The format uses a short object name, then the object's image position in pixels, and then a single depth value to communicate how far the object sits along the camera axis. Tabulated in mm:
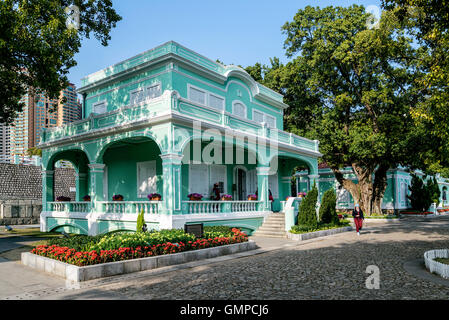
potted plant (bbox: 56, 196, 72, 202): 19391
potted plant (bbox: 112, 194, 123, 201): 17673
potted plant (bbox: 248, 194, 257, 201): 18844
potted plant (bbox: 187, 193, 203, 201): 15766
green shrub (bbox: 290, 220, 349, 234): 16578
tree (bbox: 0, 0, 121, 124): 12750
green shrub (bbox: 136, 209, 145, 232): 12352
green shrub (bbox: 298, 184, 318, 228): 17627
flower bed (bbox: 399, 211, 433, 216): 32841
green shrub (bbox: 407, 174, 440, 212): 34781
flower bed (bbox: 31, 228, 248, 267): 8500
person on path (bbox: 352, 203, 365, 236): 18088
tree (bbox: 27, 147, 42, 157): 56344
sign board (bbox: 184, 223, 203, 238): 11855
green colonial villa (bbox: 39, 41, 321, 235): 14219
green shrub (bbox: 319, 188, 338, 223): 19620
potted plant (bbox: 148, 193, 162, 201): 15539
